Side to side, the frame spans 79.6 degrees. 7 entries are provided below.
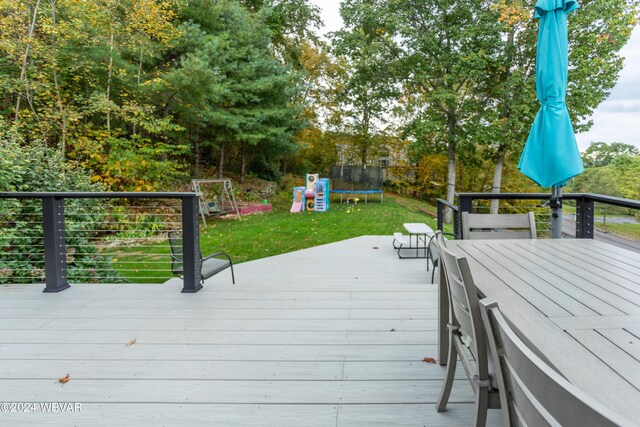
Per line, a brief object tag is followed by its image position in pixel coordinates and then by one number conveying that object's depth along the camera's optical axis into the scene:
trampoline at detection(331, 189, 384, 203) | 14.24
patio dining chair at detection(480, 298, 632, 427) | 0.49
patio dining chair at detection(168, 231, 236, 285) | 3.46
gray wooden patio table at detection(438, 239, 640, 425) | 0.91
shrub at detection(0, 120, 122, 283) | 3.84
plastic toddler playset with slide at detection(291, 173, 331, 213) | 12.20
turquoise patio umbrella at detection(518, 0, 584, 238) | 2.89
